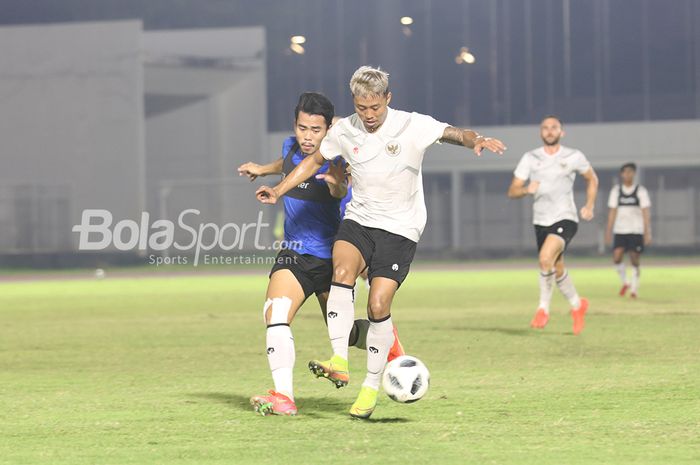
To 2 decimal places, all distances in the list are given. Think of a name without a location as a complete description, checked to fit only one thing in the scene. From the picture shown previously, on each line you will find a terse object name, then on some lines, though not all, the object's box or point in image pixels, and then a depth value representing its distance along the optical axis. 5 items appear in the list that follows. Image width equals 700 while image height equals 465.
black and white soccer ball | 14.87
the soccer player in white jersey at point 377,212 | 14.98
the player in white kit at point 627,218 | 44.12
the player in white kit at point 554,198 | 28.33
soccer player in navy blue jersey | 15.70
